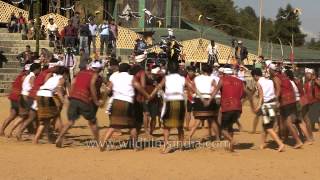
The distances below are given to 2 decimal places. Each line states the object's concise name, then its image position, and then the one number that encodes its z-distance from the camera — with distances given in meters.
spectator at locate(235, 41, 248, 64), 29.22
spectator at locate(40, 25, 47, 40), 30.42
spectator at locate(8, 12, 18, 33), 31.08
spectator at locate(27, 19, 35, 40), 30.20
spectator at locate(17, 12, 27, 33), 30.97
